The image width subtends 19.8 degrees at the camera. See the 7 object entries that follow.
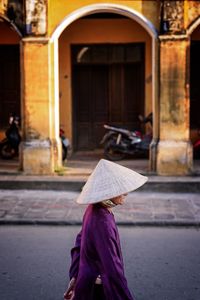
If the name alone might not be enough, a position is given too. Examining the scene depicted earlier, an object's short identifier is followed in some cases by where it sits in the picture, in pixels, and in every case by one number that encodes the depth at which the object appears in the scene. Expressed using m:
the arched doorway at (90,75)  15.10
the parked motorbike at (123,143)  13.74
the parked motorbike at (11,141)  13.96
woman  3.67
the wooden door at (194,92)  15.13
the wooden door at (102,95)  15.51
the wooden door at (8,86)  15.45
